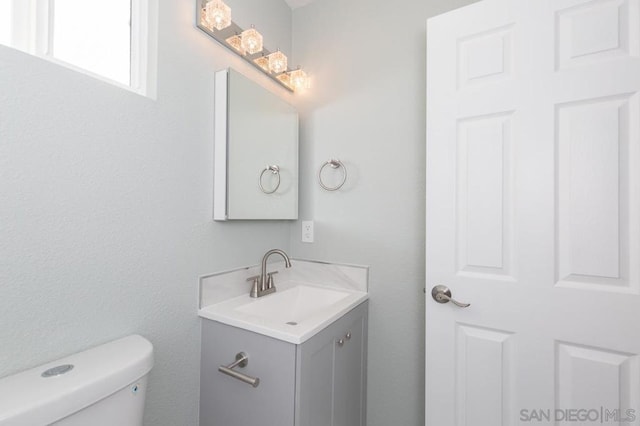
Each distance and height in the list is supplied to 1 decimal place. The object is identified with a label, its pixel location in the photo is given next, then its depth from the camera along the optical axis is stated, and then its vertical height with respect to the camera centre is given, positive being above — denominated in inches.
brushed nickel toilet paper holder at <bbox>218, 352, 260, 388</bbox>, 36.8 -21.5
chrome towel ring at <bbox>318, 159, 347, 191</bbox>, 58.6 +10.4
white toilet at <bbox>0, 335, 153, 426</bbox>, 22.2 -15.4
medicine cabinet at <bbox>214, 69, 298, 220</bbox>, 45.9 +11.8
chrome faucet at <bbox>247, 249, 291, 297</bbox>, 52.1 -12.7
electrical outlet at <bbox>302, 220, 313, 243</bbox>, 62.7 -3.4
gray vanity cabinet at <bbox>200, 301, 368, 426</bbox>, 35.9 -23.3
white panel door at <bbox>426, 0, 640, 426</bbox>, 33.9 +0.7
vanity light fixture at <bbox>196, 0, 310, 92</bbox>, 43.8 +30.7
